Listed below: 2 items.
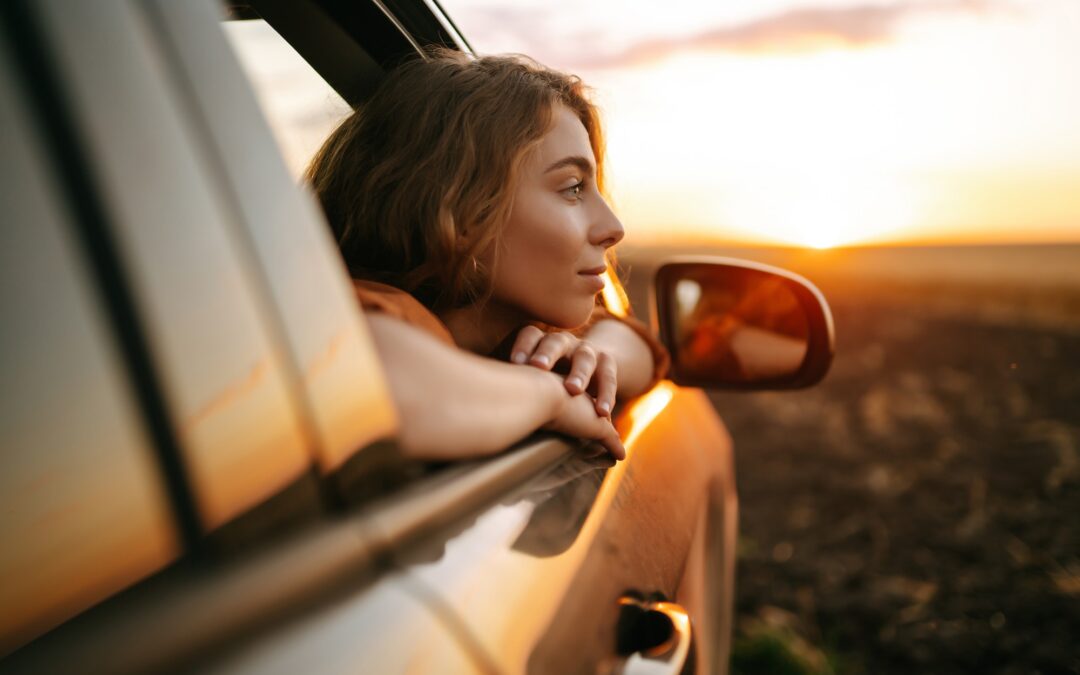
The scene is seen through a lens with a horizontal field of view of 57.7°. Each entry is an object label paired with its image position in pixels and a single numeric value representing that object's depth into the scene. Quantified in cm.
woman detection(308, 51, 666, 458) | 193
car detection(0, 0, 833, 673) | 62
